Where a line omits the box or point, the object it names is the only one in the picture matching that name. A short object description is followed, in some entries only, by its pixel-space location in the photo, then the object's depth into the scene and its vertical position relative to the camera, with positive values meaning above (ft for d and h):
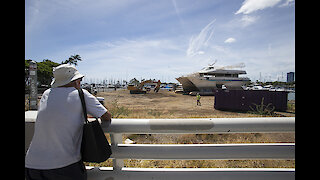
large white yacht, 118.42 +7.63
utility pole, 21.49 +0.70
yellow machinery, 116.06 -0.06
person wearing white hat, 4.48 -1.61
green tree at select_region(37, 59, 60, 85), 115.60 +11.81
